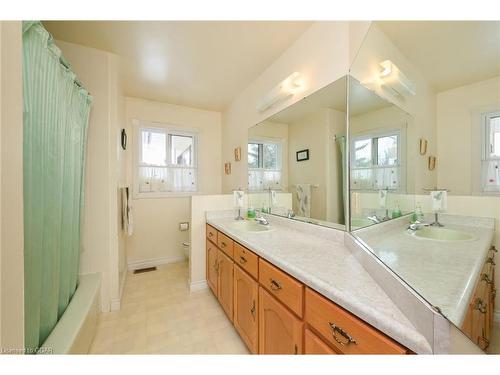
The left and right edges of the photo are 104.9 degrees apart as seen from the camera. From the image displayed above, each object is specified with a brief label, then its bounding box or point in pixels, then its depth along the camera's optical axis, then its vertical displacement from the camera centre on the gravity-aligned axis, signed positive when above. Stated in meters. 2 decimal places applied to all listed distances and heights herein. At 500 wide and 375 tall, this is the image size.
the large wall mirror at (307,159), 1.34 +0.23
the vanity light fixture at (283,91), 1.65 +0.88
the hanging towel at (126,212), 2.14 -0.28
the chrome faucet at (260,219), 1.93 -0.34
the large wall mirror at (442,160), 0.44 +0.08
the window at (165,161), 2.90 +0.41
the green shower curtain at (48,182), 0.91 +0.03
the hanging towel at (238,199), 2.28 -0.15
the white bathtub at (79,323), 1.03 -0.83
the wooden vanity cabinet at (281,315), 0.62 -0.57
